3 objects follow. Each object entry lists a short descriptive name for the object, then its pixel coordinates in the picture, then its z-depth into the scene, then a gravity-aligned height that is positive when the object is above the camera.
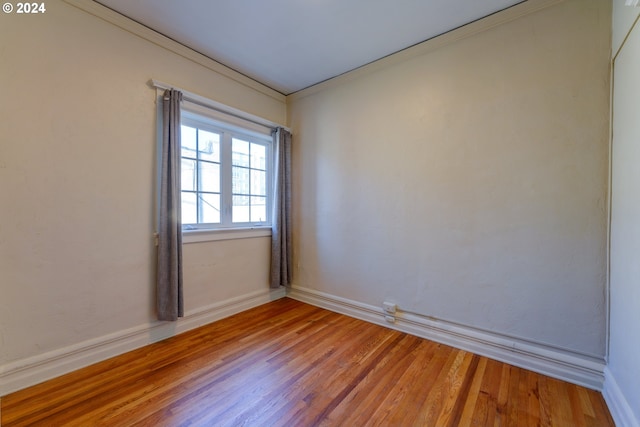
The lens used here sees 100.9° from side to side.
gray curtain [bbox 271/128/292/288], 3.16 -0.05
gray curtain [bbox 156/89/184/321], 2.20 -0.07
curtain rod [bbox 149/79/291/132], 2.23 +1.04
